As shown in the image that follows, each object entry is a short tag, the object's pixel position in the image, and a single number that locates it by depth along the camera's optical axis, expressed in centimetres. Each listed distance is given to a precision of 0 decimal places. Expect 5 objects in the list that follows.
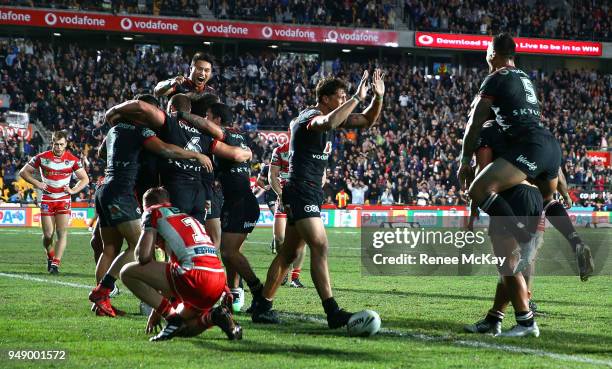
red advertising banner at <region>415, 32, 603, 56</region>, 4997
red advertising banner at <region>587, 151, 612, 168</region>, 4478
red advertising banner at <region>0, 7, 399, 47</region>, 4197
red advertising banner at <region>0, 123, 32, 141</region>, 3512
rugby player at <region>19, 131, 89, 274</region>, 1575
